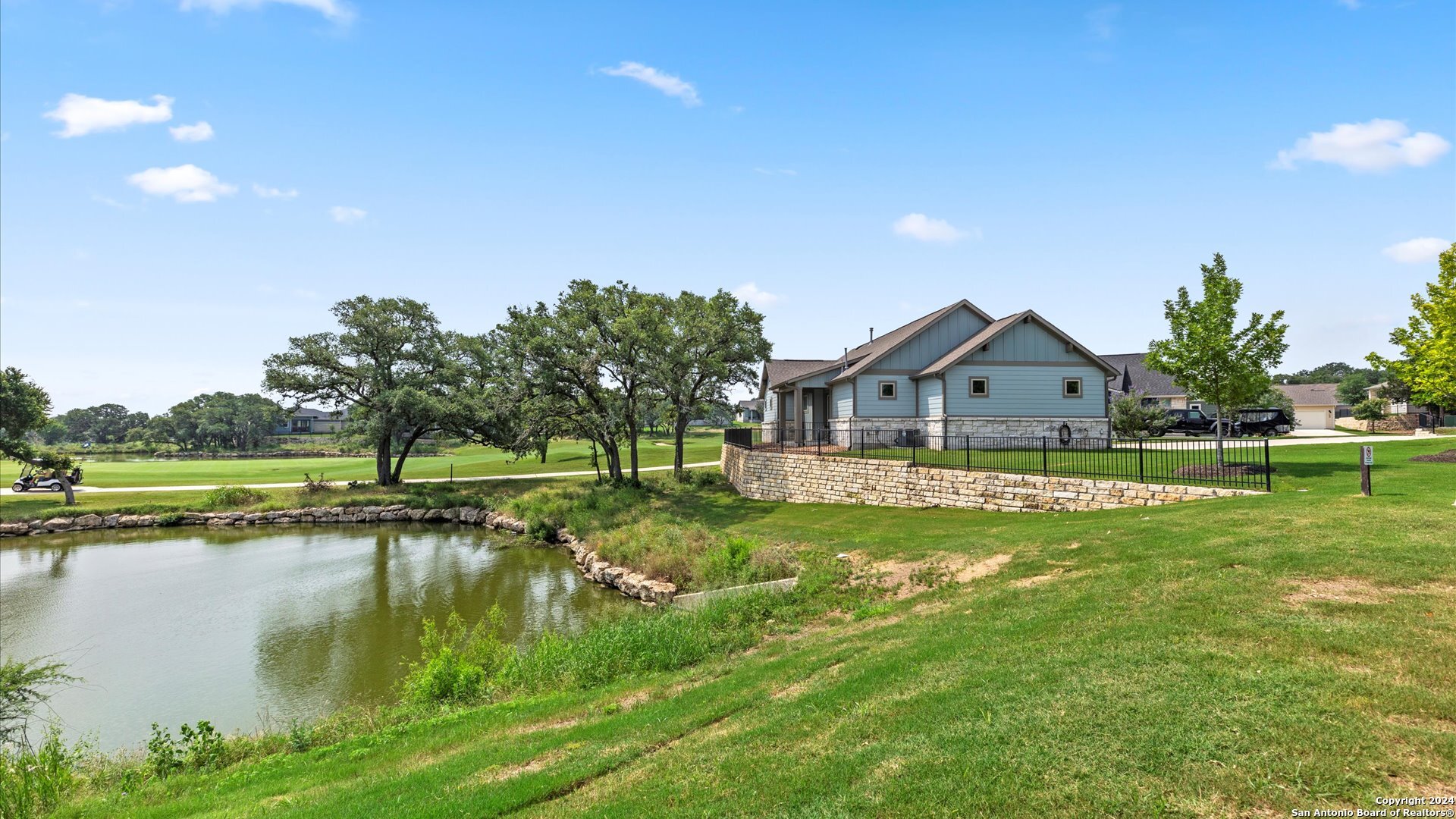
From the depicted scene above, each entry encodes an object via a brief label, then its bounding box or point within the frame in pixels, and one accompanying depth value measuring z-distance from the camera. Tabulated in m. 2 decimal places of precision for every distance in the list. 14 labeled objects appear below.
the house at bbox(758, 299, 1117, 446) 27.70
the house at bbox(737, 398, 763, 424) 57.88
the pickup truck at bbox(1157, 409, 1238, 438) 35.81
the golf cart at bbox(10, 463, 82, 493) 37.44
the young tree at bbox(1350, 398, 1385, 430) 41.38
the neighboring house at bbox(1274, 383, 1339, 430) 52.44
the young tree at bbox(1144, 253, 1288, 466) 18.36
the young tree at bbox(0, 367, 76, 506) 30.84
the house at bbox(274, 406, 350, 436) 110.50
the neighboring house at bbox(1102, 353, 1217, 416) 47.06
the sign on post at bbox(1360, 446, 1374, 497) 12.05
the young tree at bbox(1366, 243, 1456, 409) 17.58
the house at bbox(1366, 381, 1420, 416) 52.84
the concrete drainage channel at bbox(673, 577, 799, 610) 12.96
